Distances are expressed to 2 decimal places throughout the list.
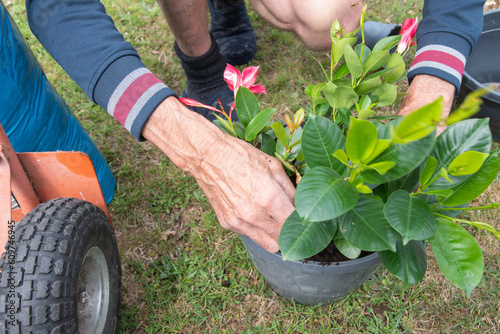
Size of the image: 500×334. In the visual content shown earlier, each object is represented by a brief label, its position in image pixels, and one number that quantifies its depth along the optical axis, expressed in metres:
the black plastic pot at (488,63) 1.57
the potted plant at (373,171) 0.50
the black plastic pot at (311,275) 0.85
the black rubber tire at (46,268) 0.83
